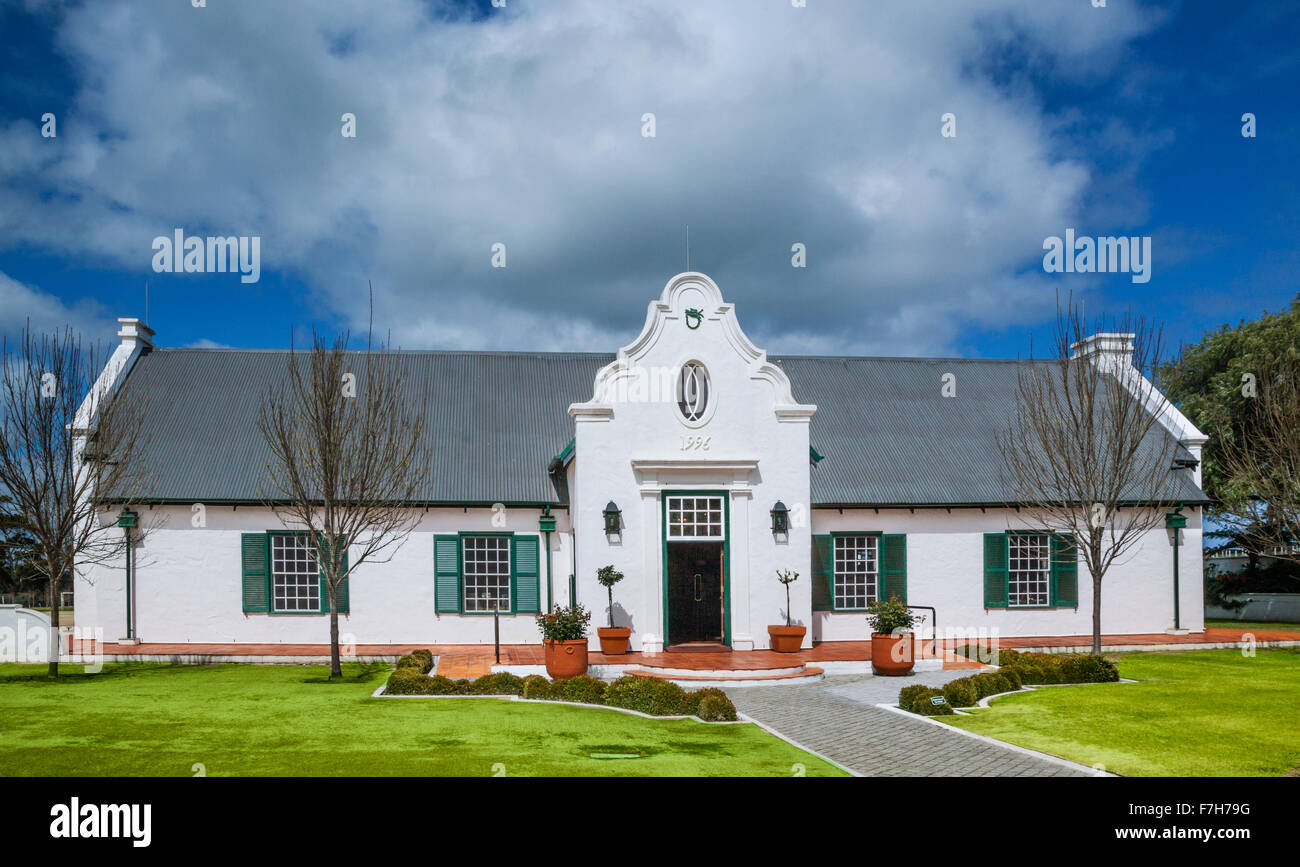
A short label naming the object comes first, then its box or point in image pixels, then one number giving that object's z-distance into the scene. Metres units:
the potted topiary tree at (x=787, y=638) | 17.89
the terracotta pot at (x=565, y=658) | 15.95
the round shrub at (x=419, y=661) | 16.12
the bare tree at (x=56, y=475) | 16.81
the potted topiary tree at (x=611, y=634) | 17.75
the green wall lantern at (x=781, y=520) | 18.73
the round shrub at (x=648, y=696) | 13.01
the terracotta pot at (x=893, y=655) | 16.73
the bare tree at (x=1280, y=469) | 17.00
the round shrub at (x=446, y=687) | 14.38
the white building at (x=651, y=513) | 18.70
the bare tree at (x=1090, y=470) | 18.36
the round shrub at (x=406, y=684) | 14.31
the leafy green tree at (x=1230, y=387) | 24.73
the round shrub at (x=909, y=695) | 13.34
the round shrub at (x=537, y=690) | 14.11
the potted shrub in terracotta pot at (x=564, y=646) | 15.95
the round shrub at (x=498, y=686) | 14.46
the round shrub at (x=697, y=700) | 12.75
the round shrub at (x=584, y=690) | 13.84
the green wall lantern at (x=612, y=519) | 18.31
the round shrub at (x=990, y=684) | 14.51
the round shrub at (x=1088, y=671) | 15.77
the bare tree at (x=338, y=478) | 16.72
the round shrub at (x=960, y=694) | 13.50
